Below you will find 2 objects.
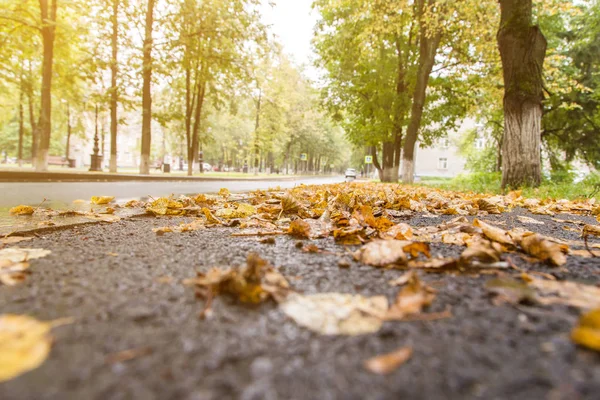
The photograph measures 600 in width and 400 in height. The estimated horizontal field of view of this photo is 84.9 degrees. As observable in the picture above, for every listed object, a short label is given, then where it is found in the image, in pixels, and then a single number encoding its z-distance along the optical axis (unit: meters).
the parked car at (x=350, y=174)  28.08
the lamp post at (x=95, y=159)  14.16
